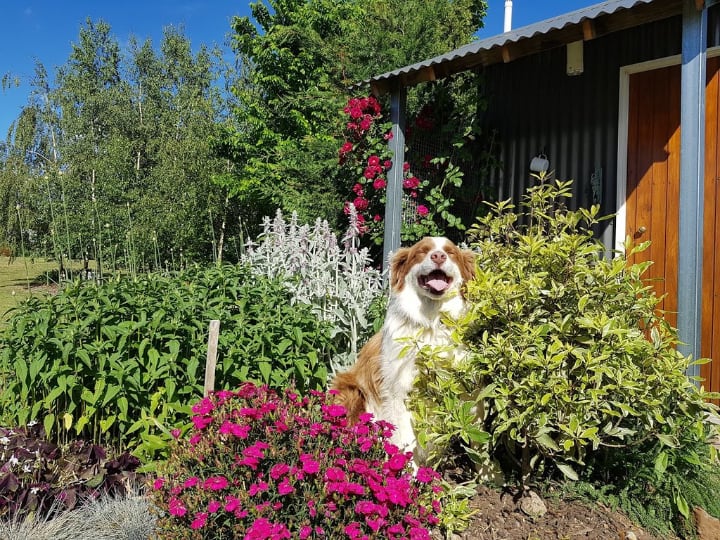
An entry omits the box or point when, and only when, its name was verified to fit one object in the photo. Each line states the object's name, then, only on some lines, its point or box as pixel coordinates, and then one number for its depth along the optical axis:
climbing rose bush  5.84
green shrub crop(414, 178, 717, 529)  2.33
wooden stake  2.71
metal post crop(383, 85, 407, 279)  5.18
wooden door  4.05
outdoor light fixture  4.84
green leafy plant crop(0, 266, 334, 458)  2.84
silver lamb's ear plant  4.27
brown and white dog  2.78
